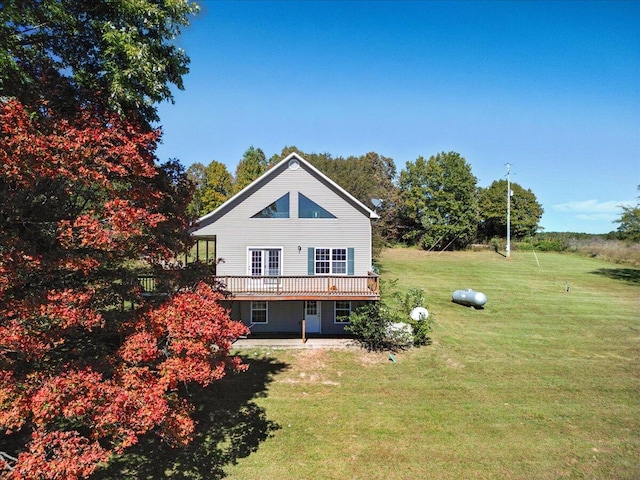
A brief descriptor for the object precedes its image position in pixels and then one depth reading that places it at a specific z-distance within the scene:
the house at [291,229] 17.20
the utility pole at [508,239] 39.62
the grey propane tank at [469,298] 21.91
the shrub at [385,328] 15.85
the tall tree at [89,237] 5.59
